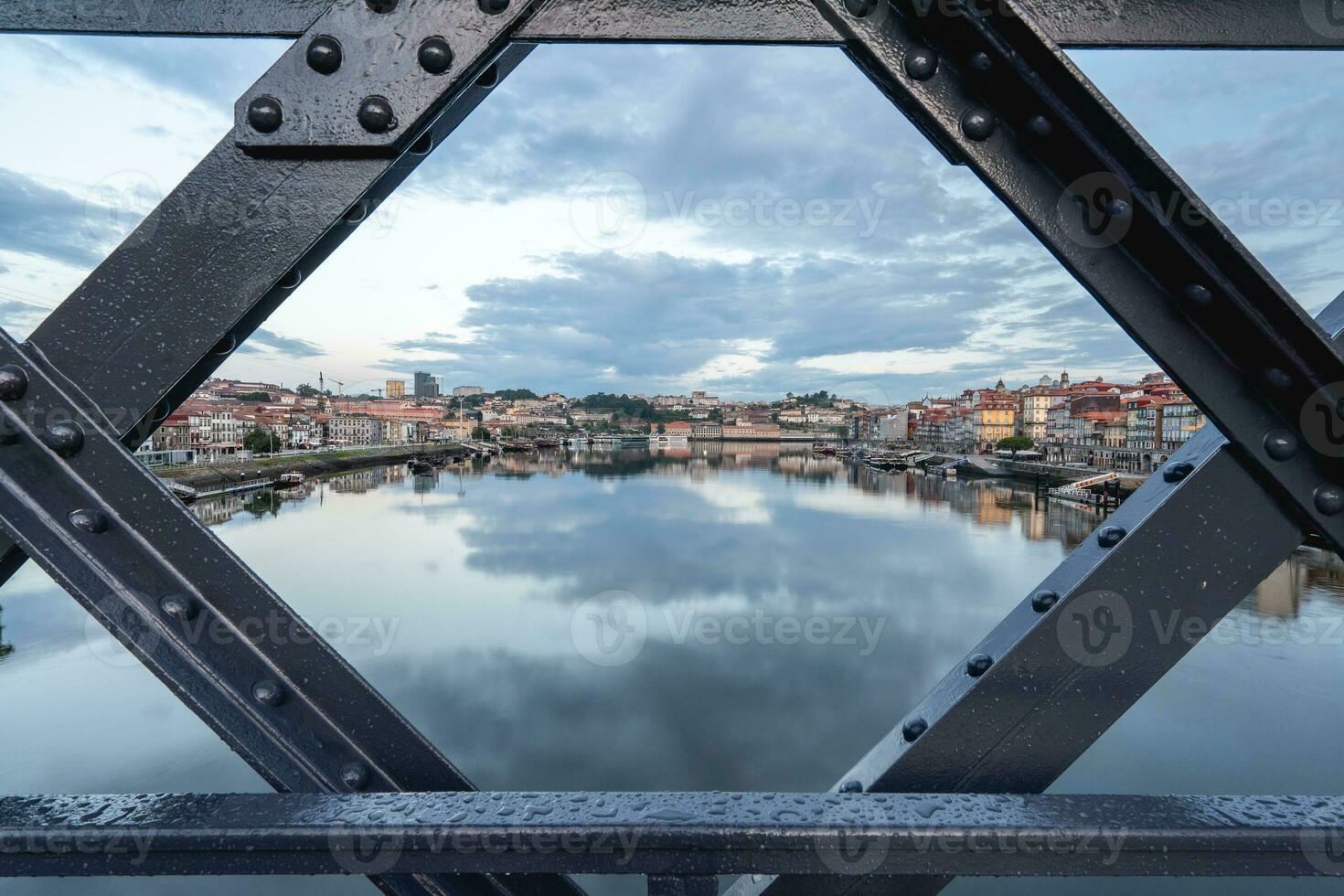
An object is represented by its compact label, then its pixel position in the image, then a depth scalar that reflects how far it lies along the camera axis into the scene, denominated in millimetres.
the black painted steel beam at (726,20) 704
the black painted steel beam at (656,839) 560
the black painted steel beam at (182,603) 657
